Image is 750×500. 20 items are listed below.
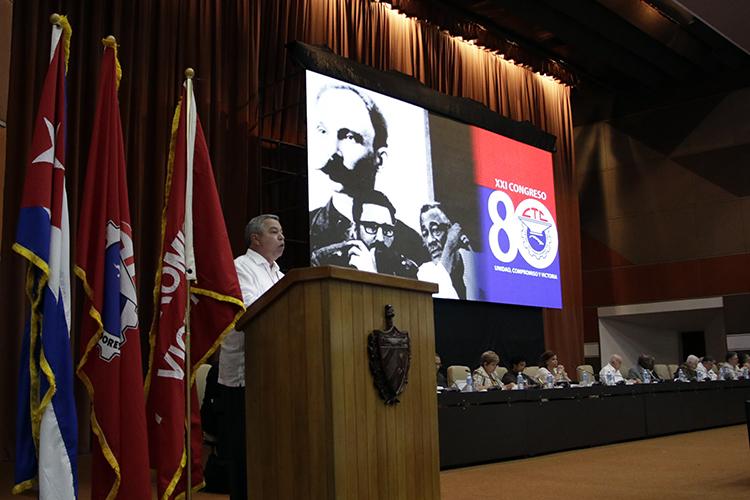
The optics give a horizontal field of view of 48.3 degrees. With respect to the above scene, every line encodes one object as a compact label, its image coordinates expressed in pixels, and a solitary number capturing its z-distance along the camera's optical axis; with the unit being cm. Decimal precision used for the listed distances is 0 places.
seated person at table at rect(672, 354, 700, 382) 1067
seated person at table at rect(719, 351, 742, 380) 1147
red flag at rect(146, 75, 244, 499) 334
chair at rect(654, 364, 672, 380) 1198
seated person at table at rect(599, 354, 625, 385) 891
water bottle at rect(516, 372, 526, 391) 766
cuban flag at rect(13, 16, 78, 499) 288
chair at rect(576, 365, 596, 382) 913
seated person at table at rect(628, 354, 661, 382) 1014
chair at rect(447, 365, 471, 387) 825
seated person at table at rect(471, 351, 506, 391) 745
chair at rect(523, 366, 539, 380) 976
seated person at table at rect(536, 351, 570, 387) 926
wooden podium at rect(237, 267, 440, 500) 258
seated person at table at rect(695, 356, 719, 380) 1103
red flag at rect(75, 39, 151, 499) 311
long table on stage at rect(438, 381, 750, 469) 635
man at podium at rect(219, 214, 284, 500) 316
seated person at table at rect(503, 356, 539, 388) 810
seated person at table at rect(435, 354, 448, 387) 750
